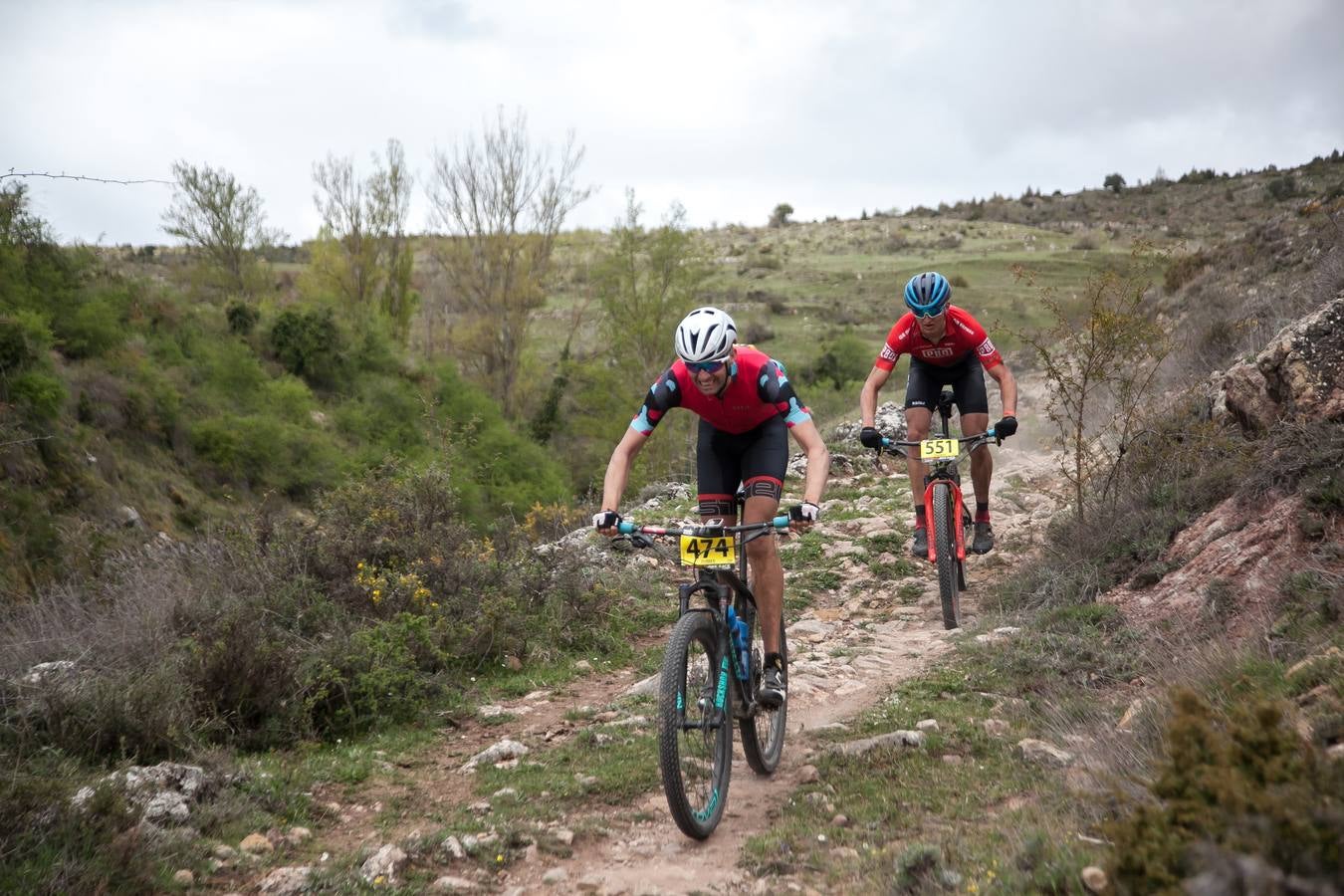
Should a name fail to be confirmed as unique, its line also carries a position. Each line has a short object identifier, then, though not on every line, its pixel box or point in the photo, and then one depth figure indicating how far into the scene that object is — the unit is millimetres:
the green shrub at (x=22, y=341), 16875
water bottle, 4663
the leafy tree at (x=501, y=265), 35375
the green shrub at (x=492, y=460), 25422
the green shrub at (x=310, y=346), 29016
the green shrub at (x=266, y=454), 22000
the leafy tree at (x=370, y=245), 37250
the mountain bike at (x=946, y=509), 7395
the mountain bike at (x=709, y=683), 3979
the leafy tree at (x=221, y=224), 35438
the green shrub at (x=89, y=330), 21188
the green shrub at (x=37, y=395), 16875
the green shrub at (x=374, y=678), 5938
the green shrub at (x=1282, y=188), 39012
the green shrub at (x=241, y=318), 28406
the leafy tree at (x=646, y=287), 31016
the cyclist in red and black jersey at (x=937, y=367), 7324
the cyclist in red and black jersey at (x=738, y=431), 4758
